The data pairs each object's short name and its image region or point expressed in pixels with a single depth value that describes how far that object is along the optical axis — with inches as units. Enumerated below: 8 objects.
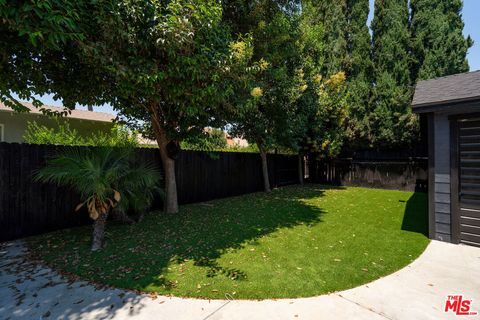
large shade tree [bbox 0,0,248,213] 125.6
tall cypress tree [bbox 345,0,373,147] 542.0
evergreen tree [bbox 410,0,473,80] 474.0
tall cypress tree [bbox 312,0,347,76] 572.4
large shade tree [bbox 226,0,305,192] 266.7
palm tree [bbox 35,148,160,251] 158.9
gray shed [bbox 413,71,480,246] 162.2
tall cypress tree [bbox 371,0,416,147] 493.4
